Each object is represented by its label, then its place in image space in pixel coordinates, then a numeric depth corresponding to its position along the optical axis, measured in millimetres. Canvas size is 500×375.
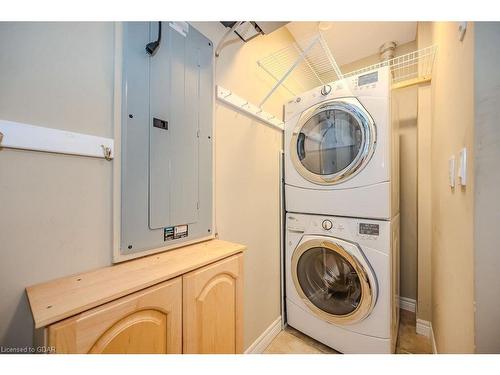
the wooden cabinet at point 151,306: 473
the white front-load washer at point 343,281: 1166
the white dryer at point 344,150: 1178
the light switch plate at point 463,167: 654
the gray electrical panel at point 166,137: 767
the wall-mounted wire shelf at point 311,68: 1493
